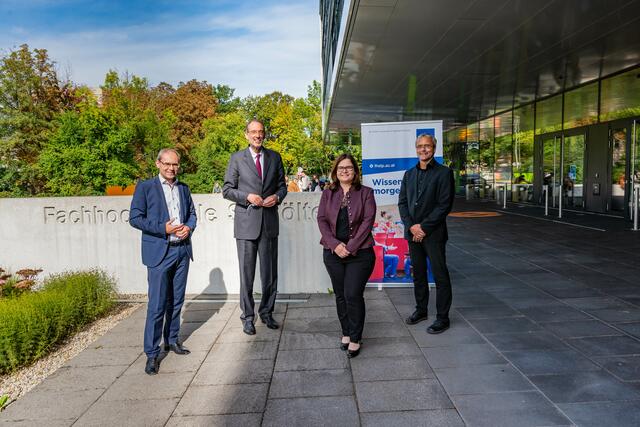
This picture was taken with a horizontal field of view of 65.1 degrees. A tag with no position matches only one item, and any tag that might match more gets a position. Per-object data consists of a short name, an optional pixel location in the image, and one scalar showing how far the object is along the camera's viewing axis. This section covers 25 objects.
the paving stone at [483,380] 3.53
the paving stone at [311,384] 3.54
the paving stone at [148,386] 3.60
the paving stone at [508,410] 3.04
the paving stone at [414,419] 3.05
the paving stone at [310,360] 4.05
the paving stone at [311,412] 3.11
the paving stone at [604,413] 2.98
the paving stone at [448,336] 4.55
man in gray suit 4.95
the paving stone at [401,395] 3.29
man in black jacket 4.85
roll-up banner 6.55
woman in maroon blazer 4.23
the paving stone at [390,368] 3.79
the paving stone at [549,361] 3.81
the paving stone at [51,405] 3.34
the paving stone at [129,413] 3.20
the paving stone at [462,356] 4.04
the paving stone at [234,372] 3.81
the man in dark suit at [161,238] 4.06
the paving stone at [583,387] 3.32
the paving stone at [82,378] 3.82
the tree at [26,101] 24.89
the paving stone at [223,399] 3.32
